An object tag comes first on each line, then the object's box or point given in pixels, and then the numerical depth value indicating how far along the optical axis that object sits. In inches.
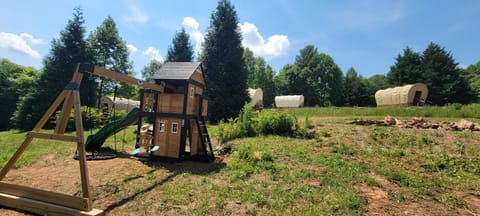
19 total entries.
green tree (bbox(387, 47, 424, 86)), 1208.8
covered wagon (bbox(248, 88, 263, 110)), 1087.6
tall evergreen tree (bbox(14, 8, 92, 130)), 750.5
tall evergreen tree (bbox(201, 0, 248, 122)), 808.3
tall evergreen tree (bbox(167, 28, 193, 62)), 1042.7
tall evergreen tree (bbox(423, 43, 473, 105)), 1040.2
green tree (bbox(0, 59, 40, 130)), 1080.2
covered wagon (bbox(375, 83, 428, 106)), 808.8
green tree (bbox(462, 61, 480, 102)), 1102.7
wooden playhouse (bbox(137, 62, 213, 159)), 312.3
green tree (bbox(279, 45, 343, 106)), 1678.8
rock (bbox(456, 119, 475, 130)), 355.3
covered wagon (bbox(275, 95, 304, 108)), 1181.7
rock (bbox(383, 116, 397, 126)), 409.4
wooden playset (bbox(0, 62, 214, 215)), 308.7
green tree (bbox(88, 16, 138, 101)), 1101.7
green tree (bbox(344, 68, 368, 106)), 1393.9
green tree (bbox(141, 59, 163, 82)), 1814.7
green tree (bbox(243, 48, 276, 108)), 1766.7
